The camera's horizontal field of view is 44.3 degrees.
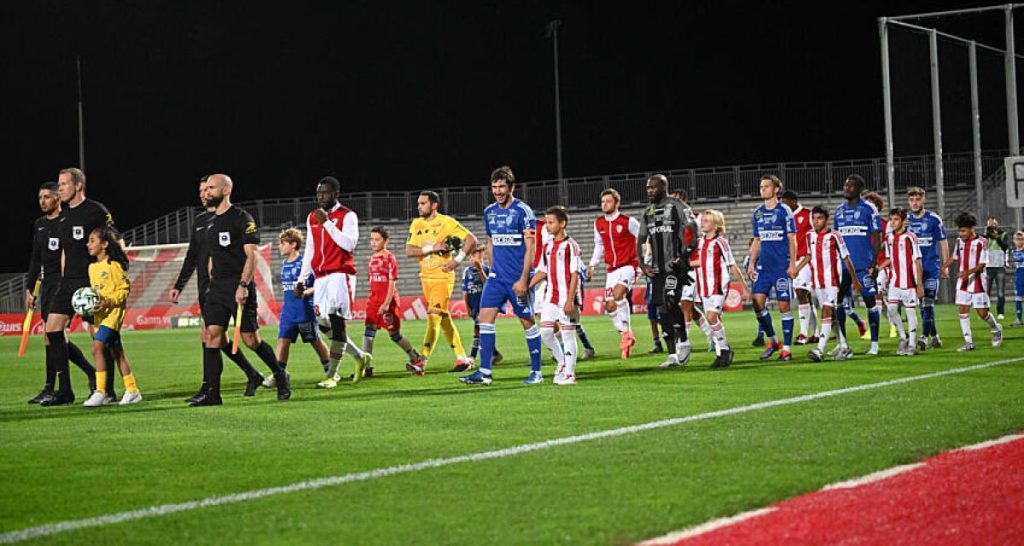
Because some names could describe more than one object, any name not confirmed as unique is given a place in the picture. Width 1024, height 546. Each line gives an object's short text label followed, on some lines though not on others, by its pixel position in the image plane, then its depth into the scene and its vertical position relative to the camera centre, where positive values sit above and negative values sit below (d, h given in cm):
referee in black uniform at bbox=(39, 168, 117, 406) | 1321 +51
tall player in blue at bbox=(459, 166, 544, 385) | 1386 +31
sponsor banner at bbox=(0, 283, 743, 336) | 4191 -63
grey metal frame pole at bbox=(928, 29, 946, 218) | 2689 +333
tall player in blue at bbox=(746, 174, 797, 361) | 1814 +30
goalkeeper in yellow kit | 1636 +44
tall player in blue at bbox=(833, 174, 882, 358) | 1753 +61
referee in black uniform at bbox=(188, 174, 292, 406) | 1209 +29
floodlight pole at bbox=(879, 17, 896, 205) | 2586 +353
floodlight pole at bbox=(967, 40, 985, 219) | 2864 +357
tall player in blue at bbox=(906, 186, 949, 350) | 1831 +34
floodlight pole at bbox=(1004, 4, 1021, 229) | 2600 +394
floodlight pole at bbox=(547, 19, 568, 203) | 5075 +707
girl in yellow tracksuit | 1289 -2
